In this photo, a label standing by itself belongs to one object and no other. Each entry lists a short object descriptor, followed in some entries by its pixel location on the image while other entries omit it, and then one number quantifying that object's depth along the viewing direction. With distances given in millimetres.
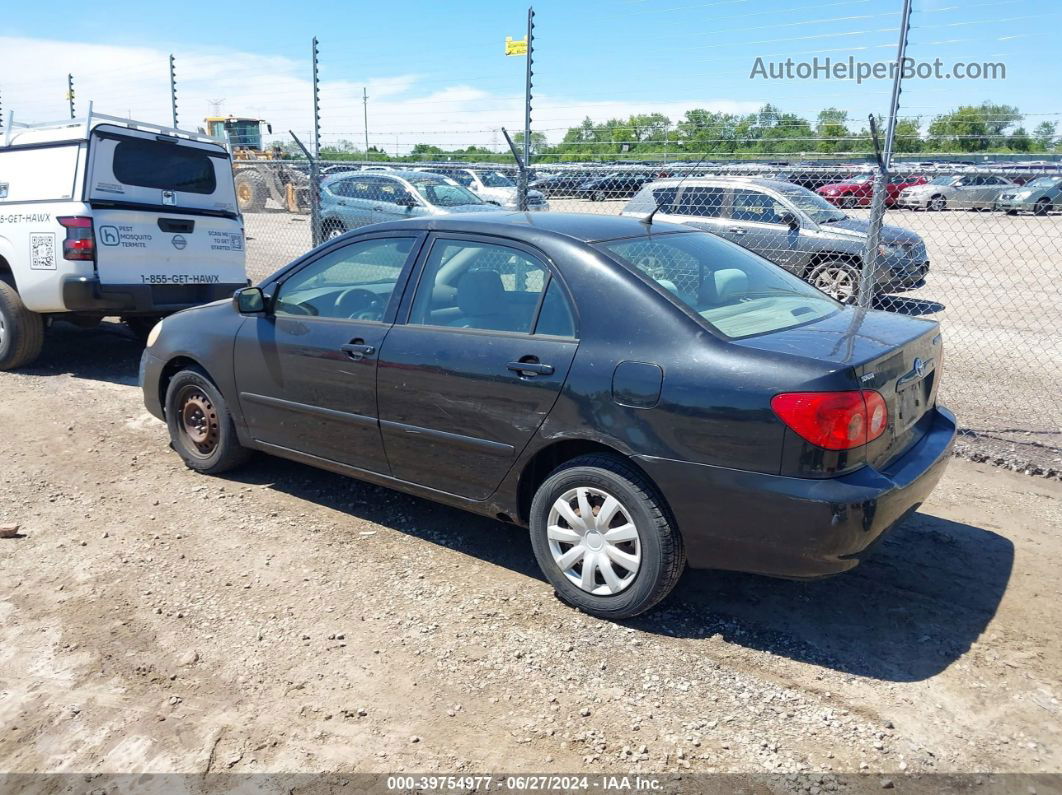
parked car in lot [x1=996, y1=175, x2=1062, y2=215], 14187
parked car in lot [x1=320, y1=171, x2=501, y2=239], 13102
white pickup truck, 6867
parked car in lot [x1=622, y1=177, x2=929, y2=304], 10109
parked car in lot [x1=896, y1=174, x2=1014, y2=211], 12764
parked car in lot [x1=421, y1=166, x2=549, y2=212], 19314
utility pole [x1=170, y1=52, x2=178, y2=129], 13324
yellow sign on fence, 8642
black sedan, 3090
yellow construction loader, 20672
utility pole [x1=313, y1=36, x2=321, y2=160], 10352
